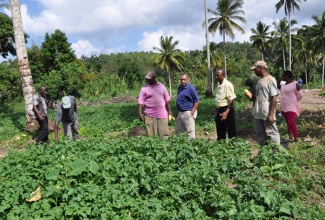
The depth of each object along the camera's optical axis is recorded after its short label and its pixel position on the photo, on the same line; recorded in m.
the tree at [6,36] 21.58
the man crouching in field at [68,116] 6.85
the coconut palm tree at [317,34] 35.86
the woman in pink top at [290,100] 6.54
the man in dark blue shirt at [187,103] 6.20
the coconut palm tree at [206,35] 26.07
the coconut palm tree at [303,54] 43.54
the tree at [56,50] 32.84
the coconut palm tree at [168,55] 35.94
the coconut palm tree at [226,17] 32.31
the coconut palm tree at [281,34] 43.14
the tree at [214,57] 40.06
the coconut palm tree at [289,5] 34.66
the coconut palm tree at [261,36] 45.69
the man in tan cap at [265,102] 5.16
